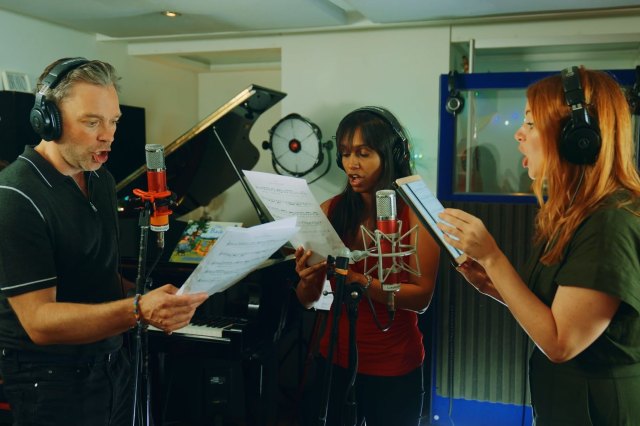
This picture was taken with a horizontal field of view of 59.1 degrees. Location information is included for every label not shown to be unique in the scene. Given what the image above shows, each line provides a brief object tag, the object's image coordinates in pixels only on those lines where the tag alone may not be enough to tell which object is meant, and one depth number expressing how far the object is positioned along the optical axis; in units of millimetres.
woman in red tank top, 1693
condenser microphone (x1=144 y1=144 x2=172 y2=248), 1359
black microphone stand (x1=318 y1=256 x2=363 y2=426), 1298
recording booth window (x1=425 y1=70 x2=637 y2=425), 2980
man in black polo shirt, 1290
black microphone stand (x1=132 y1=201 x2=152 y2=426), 1368
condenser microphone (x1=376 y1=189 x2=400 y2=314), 1333
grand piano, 2523
